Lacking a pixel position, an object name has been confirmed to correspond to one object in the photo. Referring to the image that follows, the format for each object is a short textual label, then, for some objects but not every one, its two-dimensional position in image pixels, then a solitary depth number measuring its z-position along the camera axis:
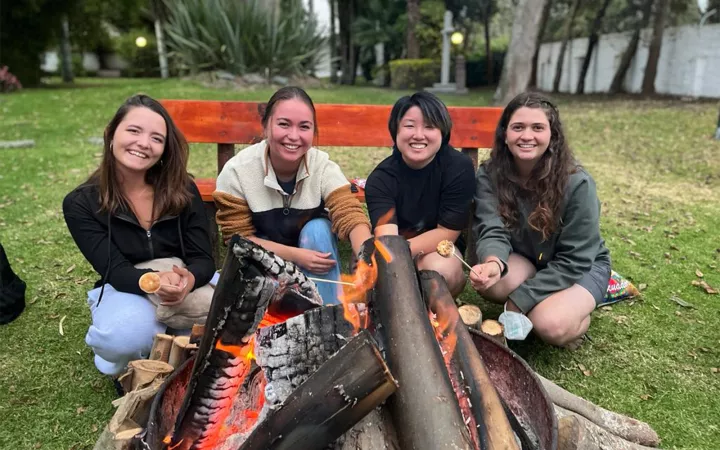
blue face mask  2.80
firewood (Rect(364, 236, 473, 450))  1.58
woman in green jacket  2.93
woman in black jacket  2.55
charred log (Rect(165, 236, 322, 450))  1.81
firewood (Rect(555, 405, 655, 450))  1.80
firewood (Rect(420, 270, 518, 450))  1.70
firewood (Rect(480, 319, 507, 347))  2.52
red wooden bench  4.01
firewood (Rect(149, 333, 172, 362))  2.48
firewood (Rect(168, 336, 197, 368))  2.44
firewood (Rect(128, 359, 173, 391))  2.30
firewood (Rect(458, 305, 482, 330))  2.51
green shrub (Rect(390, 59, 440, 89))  21.70
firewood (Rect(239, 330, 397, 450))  1.52
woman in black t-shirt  3.10
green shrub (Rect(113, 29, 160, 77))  31.59
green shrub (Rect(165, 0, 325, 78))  15.41
